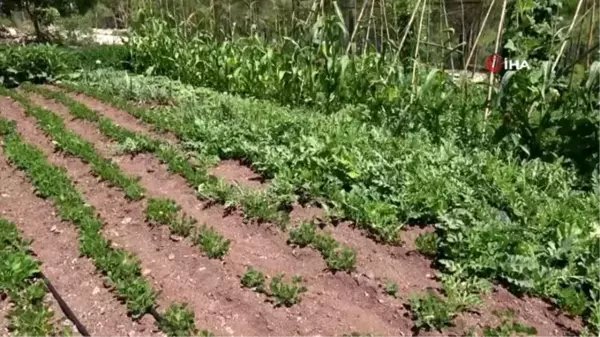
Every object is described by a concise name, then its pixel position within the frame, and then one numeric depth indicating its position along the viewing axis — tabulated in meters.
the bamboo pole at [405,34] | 4.73
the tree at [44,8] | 13.51
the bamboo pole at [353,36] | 5.69
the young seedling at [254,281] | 2.75
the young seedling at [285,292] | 2.64
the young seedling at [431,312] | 2.46
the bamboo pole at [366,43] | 6.30
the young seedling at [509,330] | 2.35
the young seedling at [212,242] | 3.01
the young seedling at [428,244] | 2.99
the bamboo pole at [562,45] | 3.92
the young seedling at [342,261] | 2.86
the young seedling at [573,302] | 2.55
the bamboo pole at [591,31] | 4.65
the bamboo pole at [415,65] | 4.83
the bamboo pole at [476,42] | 4.75
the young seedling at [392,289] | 2.70
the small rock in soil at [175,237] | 3.21
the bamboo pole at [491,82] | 4.36
